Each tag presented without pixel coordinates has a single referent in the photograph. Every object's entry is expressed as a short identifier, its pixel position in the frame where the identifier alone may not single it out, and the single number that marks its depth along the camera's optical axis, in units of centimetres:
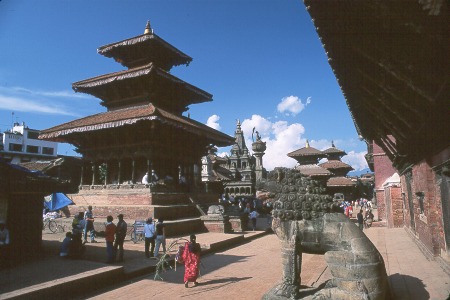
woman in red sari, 724
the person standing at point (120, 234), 927
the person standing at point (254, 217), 1763
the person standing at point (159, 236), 989
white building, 4819
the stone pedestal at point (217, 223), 1554
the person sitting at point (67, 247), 931
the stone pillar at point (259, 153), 5081
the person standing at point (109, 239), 891
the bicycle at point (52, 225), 1521
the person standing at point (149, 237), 981
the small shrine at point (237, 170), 4578
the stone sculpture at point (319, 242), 456
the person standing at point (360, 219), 1625
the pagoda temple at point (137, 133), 1538
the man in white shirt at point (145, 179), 1569
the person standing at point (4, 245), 837
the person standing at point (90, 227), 1217
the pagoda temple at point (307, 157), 3810
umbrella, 1555
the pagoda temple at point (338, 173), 3959
